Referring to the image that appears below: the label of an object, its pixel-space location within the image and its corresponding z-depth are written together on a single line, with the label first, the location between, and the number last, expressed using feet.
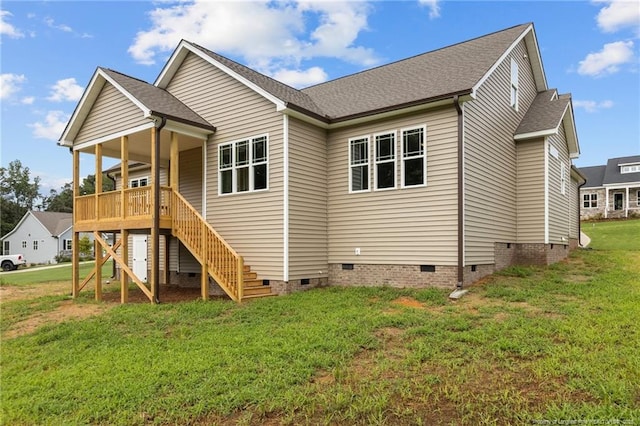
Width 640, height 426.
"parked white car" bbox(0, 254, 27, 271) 107.76
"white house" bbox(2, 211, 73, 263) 149.89
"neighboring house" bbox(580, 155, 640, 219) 111.04
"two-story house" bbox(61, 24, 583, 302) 33.04
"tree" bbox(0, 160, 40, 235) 195.21
